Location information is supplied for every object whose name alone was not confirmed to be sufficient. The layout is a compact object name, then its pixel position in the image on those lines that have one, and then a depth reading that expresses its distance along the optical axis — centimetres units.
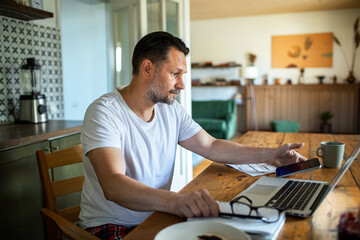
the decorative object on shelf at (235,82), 757
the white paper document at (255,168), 130
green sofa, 628
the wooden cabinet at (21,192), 180
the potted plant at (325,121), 689
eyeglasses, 76
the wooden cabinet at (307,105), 702
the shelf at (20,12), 219
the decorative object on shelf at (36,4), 247
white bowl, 68
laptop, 88
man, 107
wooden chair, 108
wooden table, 76
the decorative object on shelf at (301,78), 725
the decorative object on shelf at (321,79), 704
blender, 250
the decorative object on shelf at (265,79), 749
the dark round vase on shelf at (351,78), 690
